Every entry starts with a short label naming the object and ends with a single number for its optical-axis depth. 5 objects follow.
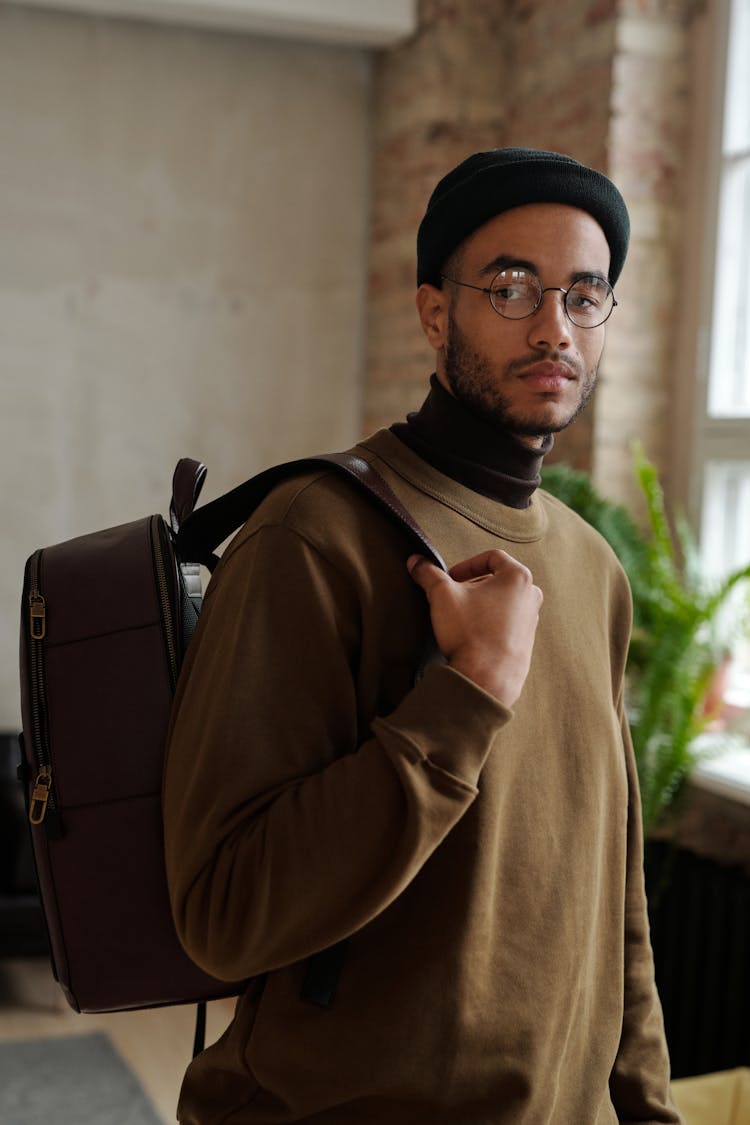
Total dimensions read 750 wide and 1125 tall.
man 1.08
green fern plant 3.23
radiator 3.08
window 3.64
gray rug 3.55
